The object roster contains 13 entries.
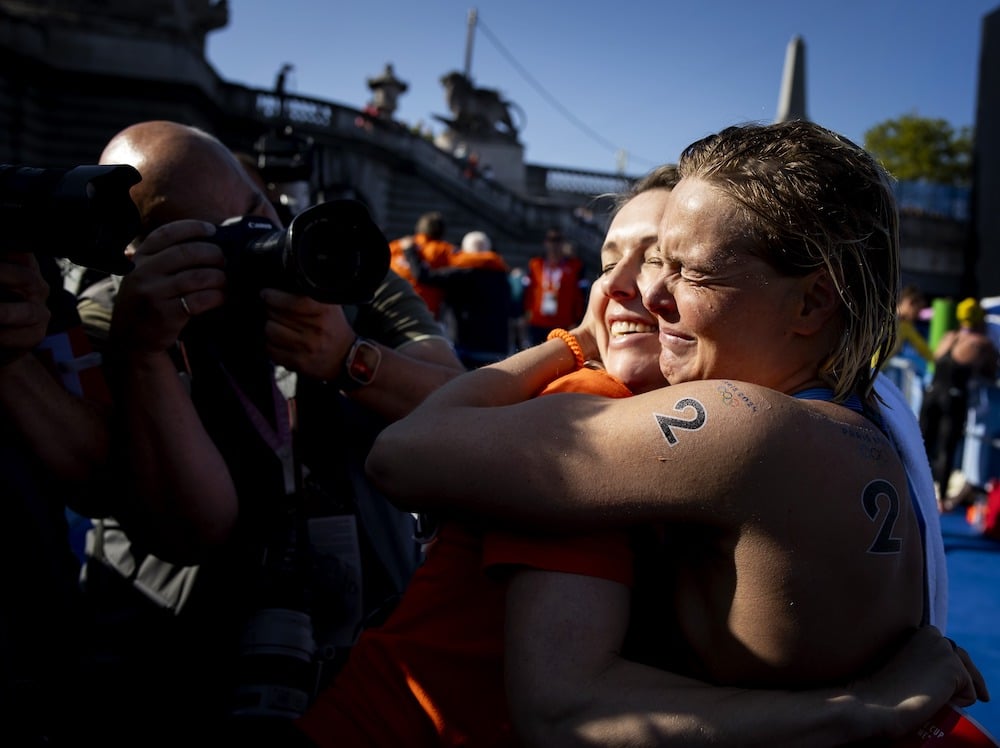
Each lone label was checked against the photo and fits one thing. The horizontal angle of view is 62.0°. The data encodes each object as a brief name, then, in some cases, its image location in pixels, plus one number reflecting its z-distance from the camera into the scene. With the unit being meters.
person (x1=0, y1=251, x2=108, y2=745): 1.53
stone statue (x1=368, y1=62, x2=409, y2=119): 25.94
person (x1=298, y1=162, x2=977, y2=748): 1.20
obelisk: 18.25
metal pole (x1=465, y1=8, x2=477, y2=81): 32.54
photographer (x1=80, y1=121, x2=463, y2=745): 1.83
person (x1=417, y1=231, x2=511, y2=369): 8.05
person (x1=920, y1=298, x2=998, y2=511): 7.46
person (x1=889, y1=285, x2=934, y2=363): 8.55
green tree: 35.62
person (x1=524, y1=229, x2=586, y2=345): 10.38
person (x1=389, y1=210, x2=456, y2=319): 7.95
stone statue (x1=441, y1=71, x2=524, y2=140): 28.84
